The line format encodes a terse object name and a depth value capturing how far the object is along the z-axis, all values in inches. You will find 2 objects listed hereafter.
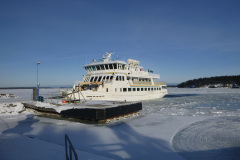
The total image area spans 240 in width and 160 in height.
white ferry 906.7
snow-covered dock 436.8
